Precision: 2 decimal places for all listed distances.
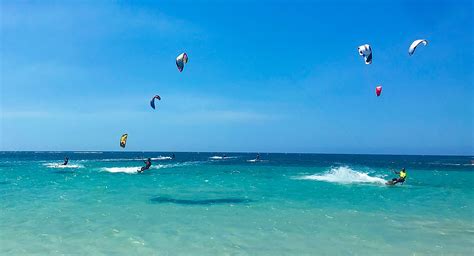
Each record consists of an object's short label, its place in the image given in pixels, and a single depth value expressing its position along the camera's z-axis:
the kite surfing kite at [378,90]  21.41
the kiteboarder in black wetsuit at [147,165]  42.26
